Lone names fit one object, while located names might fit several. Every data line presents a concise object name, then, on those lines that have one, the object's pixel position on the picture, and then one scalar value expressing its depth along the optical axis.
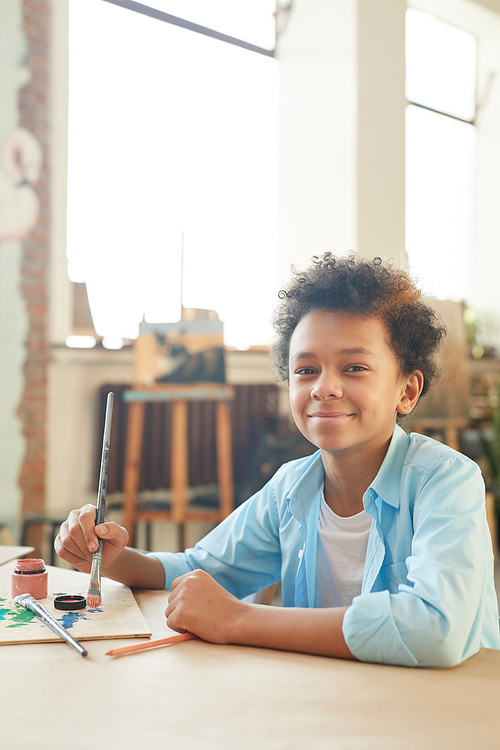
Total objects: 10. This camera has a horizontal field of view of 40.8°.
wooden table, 0.64
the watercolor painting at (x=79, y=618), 0.94
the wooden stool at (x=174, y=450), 3.75
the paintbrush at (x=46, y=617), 0.88
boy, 0.90
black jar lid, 1.06
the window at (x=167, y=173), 4.21
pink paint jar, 1.12
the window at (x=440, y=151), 5.64
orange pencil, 0.87
